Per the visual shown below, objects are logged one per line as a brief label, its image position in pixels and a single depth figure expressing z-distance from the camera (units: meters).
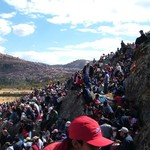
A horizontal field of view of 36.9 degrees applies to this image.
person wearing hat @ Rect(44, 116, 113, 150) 1.91
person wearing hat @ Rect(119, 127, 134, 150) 6.28
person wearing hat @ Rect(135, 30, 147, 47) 14.56
